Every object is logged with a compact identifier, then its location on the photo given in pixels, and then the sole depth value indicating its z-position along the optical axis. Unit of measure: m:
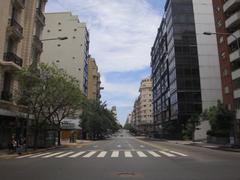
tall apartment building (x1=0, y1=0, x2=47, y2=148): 17.71
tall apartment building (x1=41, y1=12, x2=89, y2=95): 51.78
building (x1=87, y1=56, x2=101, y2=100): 65.30
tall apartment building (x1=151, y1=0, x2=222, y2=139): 45.66
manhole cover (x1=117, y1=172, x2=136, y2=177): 7.34
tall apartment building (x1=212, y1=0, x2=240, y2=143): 28.13
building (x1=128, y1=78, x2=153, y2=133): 104.66
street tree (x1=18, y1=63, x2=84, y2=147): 17.73
